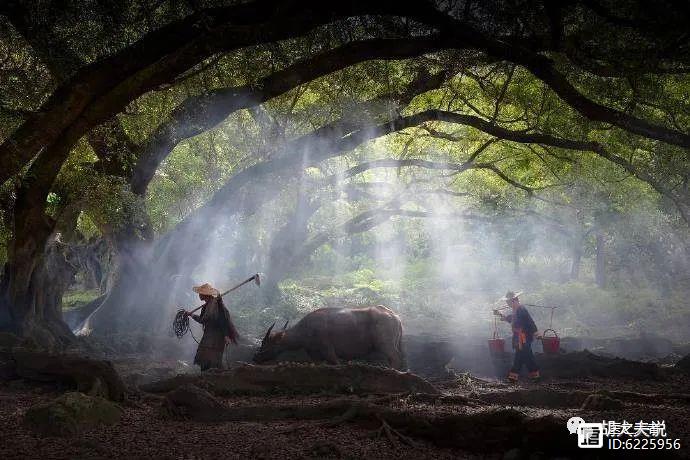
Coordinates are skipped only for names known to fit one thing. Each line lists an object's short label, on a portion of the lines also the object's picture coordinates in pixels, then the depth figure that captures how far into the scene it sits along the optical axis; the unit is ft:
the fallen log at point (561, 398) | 26.48
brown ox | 40.47
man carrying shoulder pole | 39.09
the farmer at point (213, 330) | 35.37
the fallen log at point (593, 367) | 37.04
